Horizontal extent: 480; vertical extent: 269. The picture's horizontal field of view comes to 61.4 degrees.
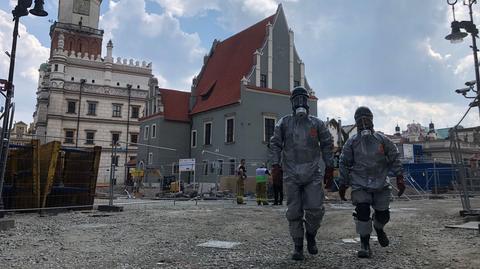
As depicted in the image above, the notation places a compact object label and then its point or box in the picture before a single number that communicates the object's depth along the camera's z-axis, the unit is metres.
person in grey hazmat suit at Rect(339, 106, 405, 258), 5.39
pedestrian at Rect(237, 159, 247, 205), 16.52
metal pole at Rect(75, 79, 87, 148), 56.66
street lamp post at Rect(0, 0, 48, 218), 7.38
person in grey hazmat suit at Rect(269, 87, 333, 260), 5.13
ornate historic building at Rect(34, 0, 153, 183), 55.94
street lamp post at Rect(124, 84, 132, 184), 59.47
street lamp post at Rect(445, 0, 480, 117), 11.92
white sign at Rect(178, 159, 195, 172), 21.88
